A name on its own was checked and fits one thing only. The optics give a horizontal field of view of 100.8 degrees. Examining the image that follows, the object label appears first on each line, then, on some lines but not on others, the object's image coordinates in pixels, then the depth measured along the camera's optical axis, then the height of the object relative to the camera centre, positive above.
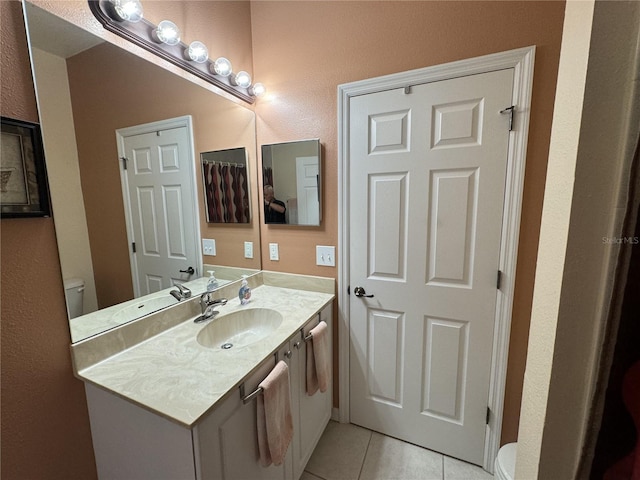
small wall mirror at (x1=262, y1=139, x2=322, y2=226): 1.61 +0.16
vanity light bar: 0.96 +0.71
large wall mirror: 0.85 +0.25
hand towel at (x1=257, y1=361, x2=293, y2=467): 0.97 -0.78
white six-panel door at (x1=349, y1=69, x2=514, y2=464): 1.28 -0.24
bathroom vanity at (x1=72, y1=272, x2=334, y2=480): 0.77 -0.61
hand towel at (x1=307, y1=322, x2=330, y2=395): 1.35 -0.79
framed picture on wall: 0.74 +0.11
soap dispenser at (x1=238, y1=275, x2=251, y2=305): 1.55 -0.50
